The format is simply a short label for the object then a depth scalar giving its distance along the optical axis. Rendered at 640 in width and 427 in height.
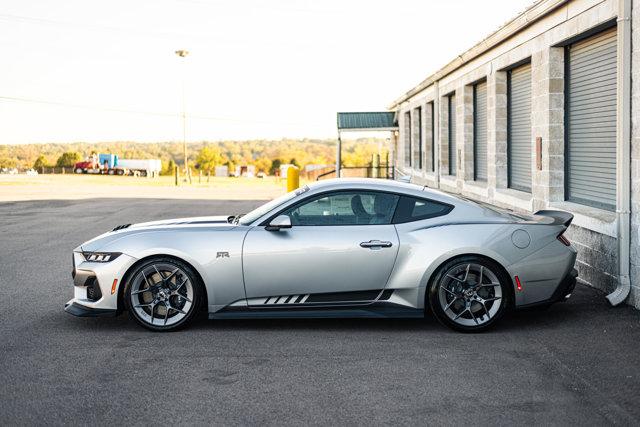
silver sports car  7.42
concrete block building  8.80
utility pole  58.59
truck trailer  102.00
